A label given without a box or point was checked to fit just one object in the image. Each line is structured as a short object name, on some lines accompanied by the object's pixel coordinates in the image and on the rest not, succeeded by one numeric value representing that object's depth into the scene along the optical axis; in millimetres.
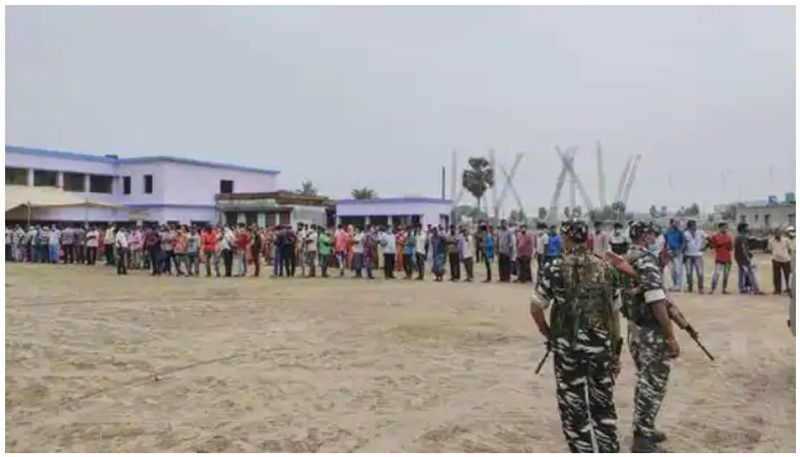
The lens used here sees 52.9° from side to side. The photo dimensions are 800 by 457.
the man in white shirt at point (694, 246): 14884
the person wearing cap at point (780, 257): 14406
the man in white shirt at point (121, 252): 19906
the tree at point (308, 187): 65812
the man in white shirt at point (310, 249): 19092
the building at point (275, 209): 37156
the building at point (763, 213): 40750
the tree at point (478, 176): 58562
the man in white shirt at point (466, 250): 17938
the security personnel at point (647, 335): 4949
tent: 32803
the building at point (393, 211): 37219
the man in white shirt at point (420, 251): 18469
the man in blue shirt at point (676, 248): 14922
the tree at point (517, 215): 43219
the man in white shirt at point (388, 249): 18562
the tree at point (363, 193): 54688
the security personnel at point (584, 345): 4496
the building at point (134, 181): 38344
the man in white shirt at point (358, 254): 18844
